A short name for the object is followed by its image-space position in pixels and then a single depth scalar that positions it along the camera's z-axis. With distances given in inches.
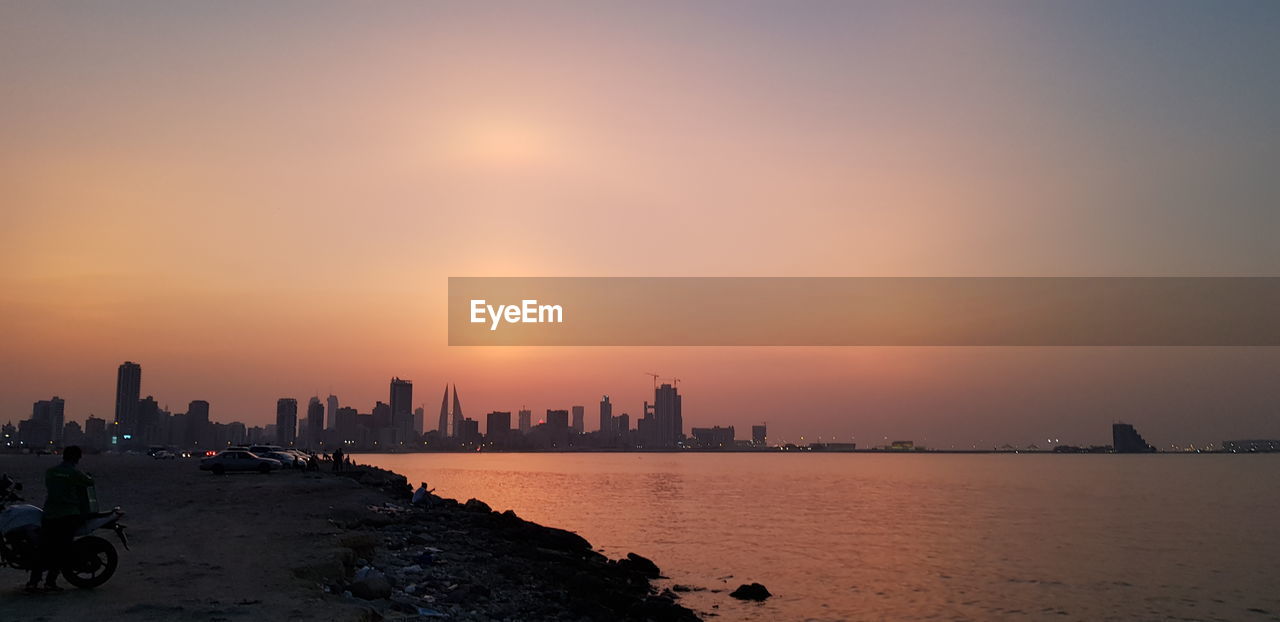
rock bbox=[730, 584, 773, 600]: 1228.5
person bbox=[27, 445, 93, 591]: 550.3
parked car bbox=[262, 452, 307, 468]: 2600.9
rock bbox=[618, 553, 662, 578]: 1391.5
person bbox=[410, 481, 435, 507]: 1824.6
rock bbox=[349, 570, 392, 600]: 703.1
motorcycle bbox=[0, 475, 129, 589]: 553.9
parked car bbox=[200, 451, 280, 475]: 2301.9
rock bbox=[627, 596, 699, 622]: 980.9
